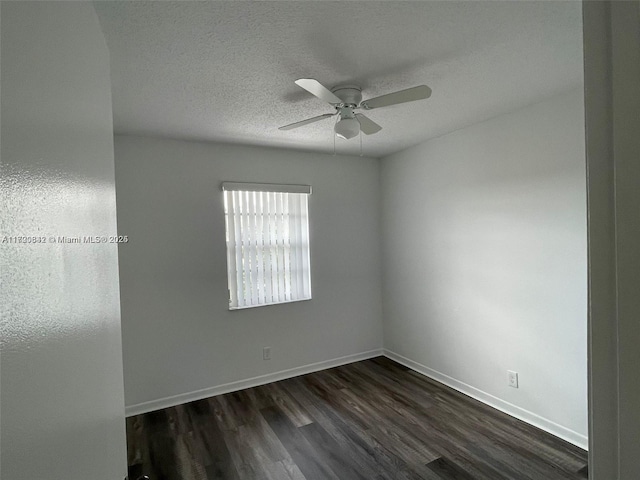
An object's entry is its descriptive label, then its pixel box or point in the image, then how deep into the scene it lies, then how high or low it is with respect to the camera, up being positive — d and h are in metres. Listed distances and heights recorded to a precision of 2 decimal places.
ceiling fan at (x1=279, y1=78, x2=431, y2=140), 1.63 +0.75
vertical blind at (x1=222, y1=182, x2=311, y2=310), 3.20 -0.08
